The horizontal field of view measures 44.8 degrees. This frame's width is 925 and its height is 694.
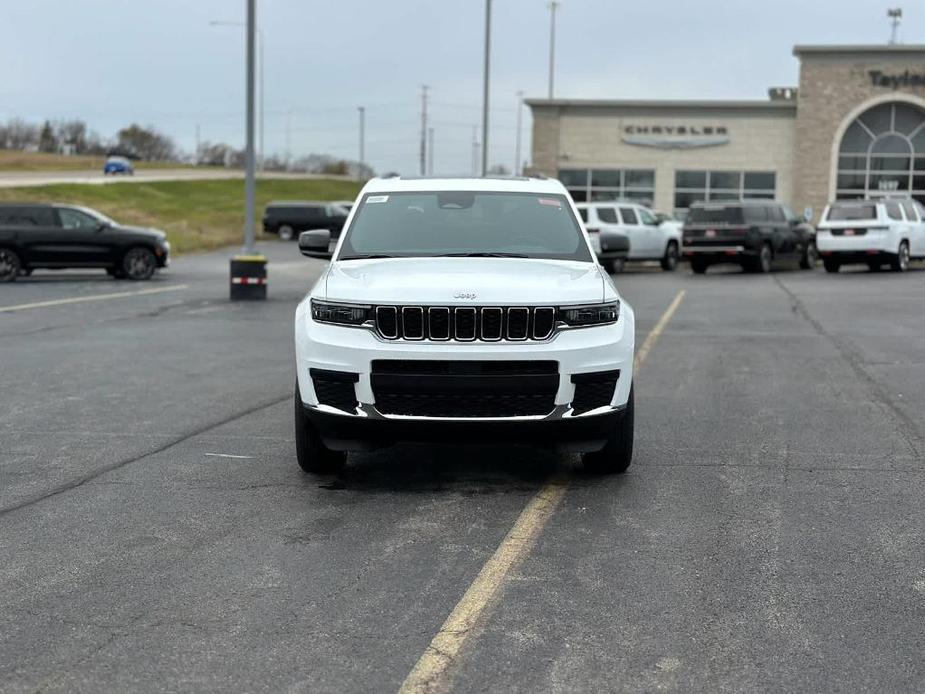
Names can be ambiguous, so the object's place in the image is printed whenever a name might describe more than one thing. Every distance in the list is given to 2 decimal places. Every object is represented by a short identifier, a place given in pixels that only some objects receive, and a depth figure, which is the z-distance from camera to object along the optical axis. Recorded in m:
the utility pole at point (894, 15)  60.59
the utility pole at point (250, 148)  20.36
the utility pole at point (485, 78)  35.12
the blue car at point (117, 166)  79.06
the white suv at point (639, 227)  30.41
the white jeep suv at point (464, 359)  5.91
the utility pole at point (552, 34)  68.31
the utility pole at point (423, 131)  94.01
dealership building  50.75
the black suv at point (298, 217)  52.59
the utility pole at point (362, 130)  116.06
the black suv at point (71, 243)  25.17
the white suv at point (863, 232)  28.52
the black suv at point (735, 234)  28.86
